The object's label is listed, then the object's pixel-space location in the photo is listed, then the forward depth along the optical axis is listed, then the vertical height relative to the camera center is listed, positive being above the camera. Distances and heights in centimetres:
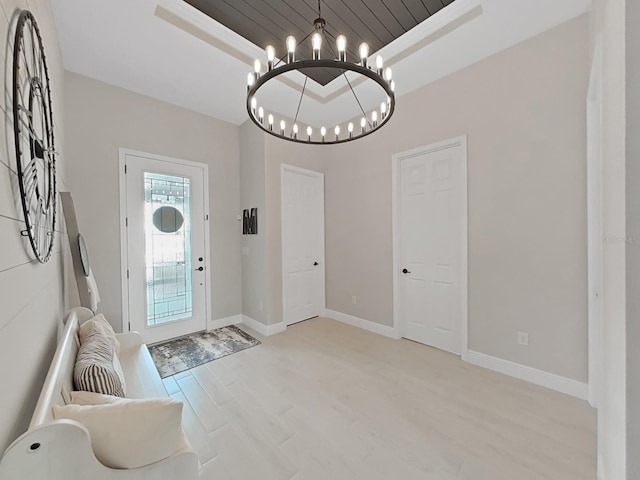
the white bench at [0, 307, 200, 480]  72 -63
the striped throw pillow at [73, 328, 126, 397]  118 -63
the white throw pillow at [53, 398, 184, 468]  91 -68
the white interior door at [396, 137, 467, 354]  280 -9
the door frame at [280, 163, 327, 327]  370 +36
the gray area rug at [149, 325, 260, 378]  271 -129
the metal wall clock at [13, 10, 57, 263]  95 +46
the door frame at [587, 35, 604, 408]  187 -1
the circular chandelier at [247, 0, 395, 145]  134 +93
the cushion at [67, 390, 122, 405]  108 -66
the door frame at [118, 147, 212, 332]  297 +5
